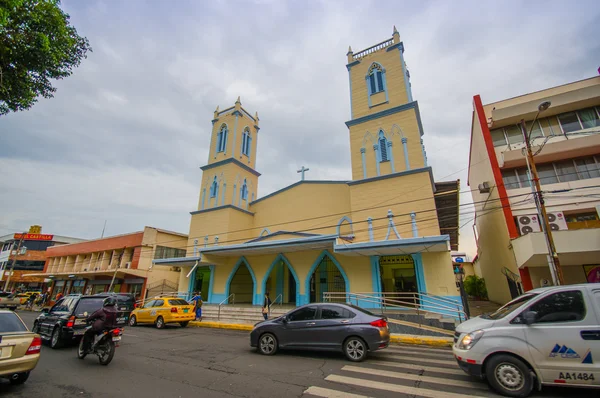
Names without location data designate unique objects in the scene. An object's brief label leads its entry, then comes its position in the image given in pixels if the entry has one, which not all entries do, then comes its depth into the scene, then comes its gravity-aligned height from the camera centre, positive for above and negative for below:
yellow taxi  13.69 -0.91
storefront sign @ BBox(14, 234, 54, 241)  44.85 +9.12
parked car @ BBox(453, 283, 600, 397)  4.20 -0.79
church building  14.66 +5.02
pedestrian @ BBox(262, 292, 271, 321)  13.69 -0.78
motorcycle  6.53 -1.16
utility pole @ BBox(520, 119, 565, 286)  8.66 +1.87
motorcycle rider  6.78 -0.64
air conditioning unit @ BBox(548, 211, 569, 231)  14.02 +3.63
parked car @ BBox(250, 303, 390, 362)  6.72 -0.93
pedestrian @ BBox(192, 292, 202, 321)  15.99 -0.73
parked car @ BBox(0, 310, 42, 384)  4.49 -0.89
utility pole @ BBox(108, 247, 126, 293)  29.65 +3.49
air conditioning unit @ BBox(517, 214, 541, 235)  15.28 +3.75
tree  8.73 +7.78
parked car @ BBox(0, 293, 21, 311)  23.46 -0.62
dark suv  8.38 -0.75
